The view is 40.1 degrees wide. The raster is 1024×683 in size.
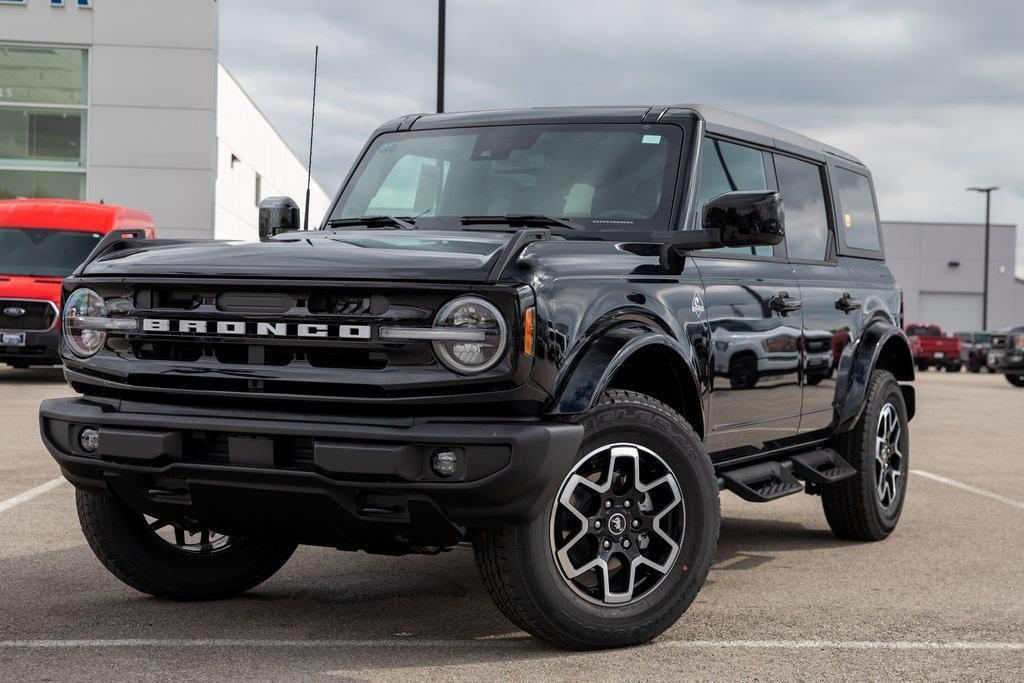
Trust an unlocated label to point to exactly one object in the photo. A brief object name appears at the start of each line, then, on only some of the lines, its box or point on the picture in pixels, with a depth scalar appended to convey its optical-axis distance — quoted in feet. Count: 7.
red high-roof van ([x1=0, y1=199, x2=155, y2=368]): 60.64
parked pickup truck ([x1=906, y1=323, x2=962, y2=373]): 154.40
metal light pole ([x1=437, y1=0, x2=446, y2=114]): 63.00
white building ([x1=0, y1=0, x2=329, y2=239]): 102.73
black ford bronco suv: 13.73
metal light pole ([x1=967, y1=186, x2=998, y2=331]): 187.10
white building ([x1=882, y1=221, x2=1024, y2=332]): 240.94
